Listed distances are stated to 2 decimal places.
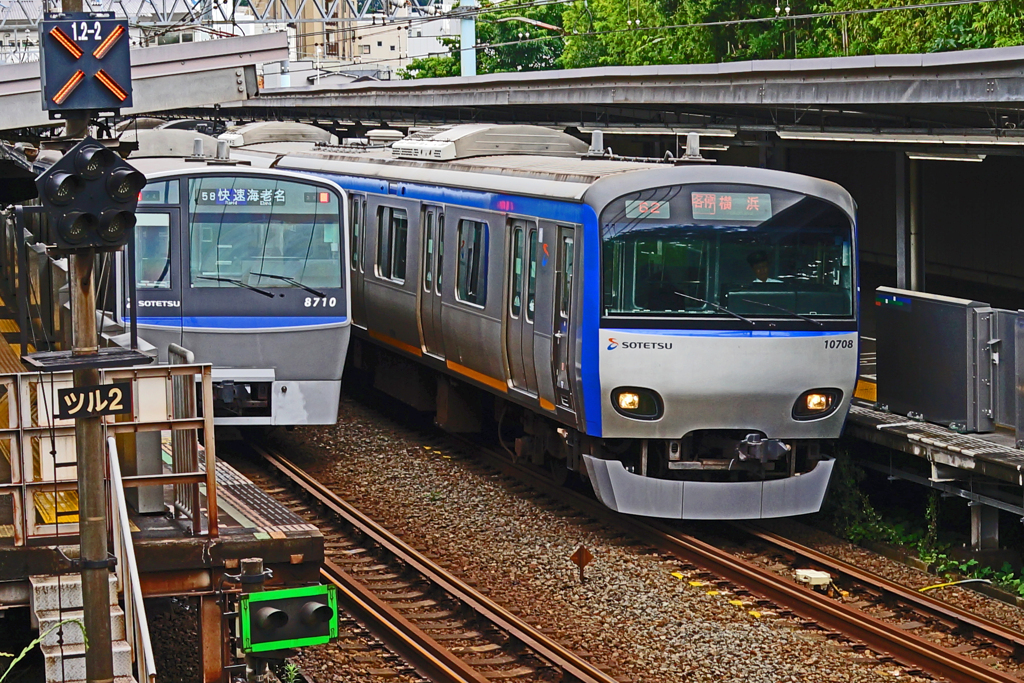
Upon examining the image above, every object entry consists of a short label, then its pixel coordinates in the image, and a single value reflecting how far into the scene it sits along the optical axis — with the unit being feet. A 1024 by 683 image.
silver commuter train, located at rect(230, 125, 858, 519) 73.10
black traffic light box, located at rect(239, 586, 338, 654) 47.32
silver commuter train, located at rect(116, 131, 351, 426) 85.71
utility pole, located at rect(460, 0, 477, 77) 234.79
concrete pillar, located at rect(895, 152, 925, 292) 94.07
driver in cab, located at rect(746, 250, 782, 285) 73.92
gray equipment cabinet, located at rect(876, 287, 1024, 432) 74.49
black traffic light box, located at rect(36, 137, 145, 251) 41.04
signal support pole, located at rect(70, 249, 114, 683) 42.04
